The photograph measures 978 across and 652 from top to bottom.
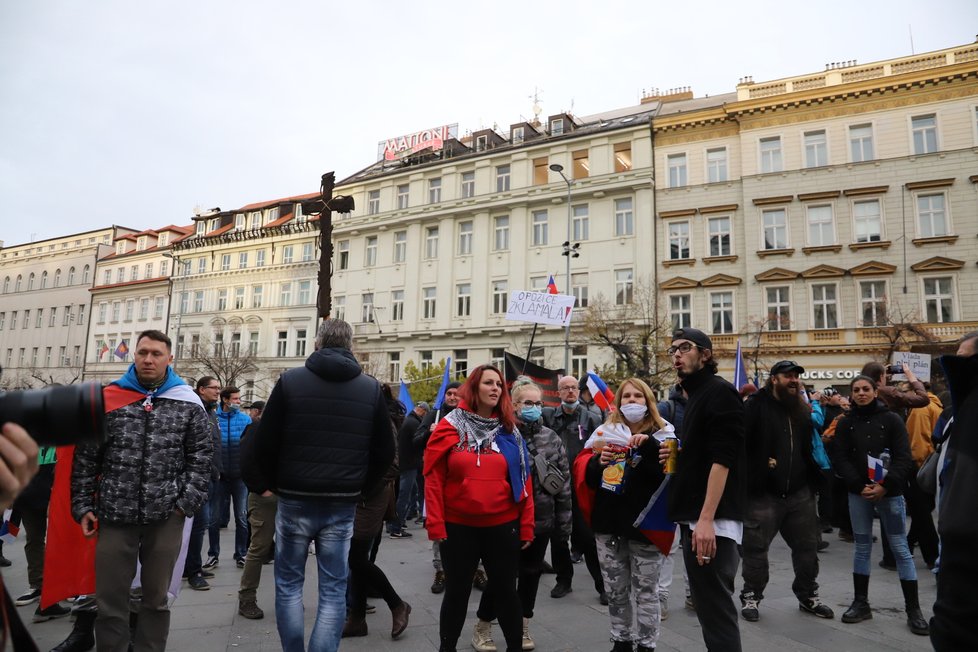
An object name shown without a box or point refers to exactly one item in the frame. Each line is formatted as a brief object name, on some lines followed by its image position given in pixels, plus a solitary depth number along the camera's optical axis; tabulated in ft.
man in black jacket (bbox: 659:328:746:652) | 11.61
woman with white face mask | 14.12
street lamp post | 83.47
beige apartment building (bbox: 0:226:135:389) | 197.67
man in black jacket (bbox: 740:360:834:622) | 18.72
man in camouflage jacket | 12.69
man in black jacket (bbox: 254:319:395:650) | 12.59
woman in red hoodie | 13.87
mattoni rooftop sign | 147.23
